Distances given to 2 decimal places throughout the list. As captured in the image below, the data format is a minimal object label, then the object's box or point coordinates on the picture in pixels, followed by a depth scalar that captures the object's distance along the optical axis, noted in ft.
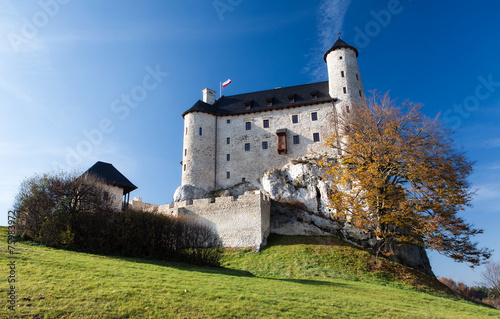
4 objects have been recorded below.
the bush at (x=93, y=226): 66.23
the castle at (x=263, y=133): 134.82
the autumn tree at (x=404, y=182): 76.69
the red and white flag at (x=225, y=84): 173.68
